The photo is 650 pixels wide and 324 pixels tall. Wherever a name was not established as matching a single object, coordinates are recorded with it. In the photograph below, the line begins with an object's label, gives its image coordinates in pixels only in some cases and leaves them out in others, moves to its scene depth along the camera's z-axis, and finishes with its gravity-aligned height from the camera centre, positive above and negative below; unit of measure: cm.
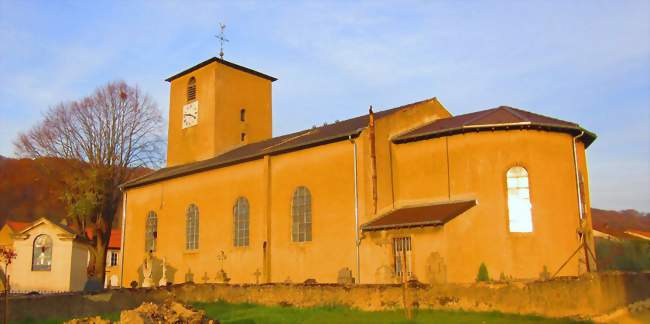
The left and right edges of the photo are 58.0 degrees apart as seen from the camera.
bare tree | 3962 +799
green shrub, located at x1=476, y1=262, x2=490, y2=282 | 2081 -31
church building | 2131 +260
